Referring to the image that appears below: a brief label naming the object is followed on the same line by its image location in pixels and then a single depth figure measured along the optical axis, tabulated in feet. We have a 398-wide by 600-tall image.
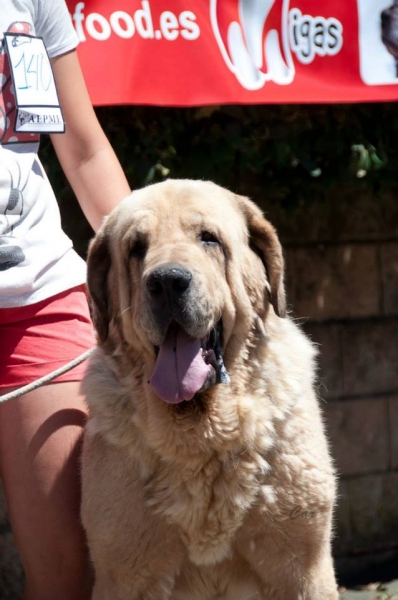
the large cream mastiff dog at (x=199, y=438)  18.03
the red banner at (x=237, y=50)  25.99
